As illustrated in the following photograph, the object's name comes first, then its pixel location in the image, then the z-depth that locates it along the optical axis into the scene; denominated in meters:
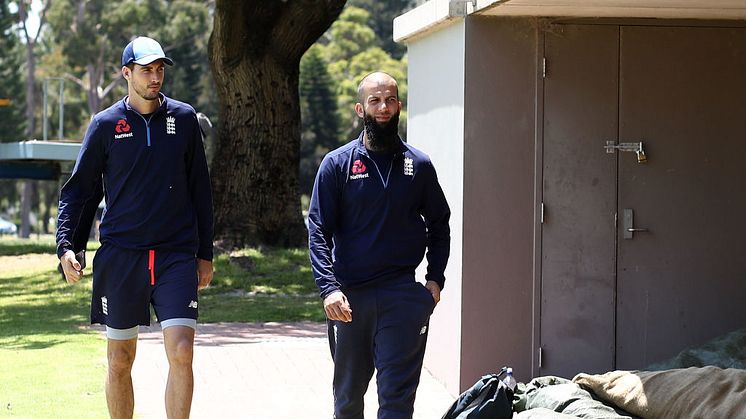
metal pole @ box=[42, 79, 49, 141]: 30.53
